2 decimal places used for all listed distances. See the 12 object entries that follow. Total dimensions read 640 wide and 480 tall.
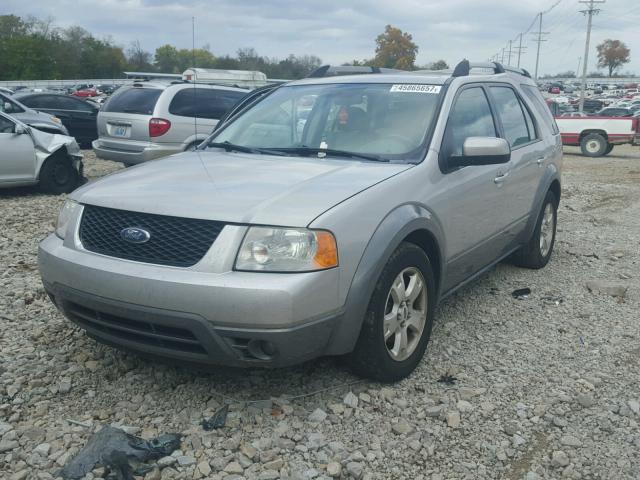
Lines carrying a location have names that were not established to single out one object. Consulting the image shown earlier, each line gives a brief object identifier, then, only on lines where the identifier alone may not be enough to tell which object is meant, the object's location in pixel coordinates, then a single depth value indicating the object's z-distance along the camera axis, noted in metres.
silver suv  2.95
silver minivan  10.46
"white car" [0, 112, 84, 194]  9.34
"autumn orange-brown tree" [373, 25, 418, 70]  97.03
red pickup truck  21.12
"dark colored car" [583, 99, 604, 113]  51.22
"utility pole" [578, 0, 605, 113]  58.28
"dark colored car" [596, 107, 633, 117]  26.69
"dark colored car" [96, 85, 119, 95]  50.30
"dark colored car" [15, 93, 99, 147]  16.00
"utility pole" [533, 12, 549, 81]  95.04
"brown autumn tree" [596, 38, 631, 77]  152.98
